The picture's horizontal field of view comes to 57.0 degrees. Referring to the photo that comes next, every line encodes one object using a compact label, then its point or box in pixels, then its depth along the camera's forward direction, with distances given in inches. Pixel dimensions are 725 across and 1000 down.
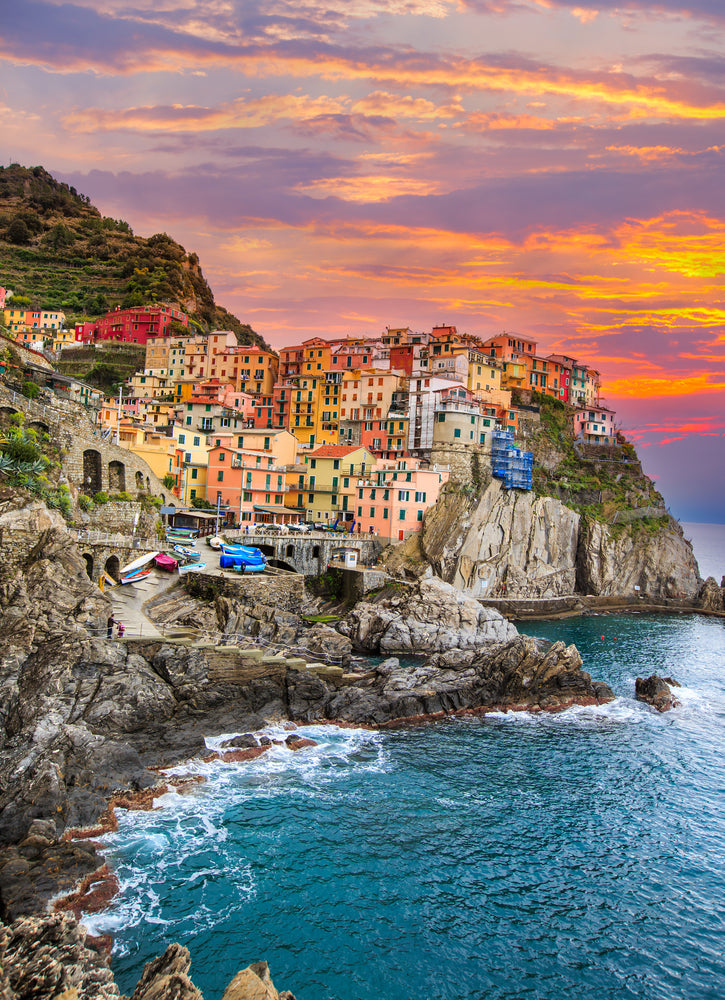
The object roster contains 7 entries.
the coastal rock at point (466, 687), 1457.9
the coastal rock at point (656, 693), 1676.9
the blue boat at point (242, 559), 1975.9
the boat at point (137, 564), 1689.2
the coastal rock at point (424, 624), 1961.1
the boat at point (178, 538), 2091.5
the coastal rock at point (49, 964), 487.8
